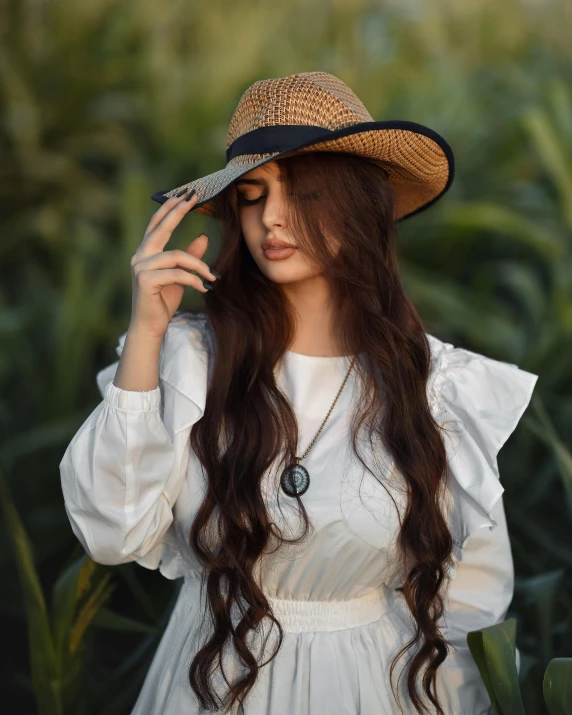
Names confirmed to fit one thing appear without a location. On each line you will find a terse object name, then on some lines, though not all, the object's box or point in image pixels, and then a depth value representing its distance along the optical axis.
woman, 1.63
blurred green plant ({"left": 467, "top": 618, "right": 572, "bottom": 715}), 1.56
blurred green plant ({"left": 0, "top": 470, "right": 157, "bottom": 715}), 1.79
